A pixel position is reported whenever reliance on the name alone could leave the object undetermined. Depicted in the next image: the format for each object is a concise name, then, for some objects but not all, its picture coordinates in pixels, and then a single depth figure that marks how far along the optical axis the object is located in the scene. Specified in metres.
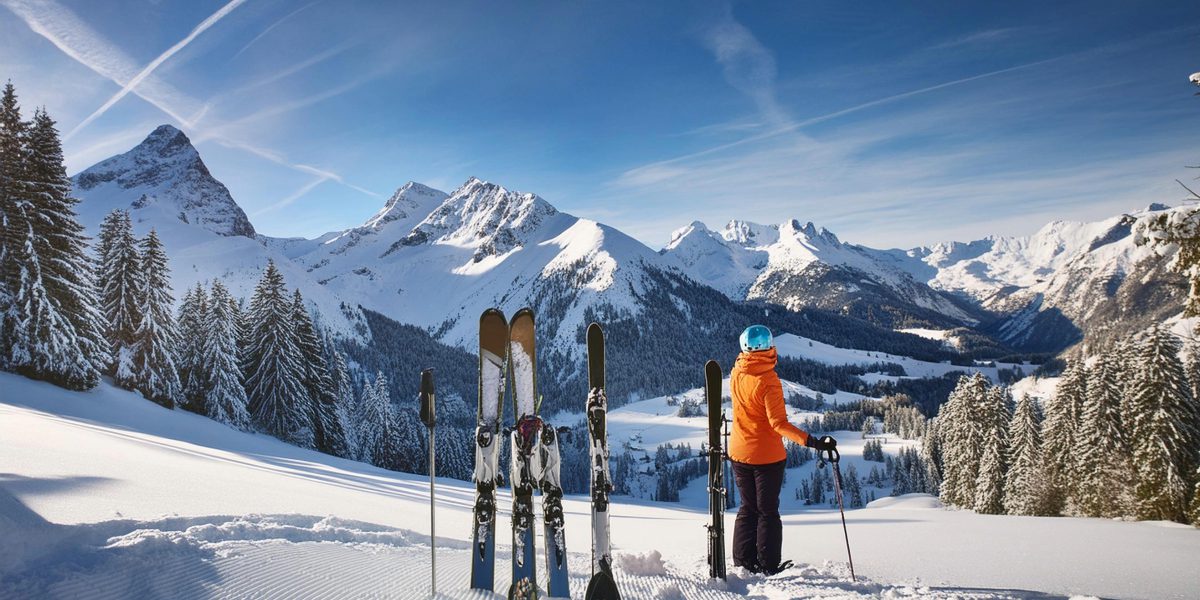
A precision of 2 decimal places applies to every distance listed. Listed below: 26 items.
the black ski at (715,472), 5.74
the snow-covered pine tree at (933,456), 48.25
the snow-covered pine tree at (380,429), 37.25
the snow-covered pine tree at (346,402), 34.03
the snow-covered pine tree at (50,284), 20.06
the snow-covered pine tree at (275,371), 29.56
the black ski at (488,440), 5.12
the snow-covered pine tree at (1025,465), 24.00
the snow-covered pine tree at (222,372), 26.91
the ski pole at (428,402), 5.27
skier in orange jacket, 6.04
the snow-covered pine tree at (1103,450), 19.73
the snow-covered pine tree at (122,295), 25.36
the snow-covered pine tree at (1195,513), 10.72
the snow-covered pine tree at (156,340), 25.44
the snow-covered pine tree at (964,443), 28.97
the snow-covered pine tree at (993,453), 26.86
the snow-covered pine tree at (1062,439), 23.17
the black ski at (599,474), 4.82
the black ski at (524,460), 5.00
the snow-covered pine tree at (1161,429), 17.67
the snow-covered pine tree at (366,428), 35.81
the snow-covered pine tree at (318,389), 31.62
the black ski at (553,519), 5.06
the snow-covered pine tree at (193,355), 28.00
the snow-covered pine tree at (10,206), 19.88
